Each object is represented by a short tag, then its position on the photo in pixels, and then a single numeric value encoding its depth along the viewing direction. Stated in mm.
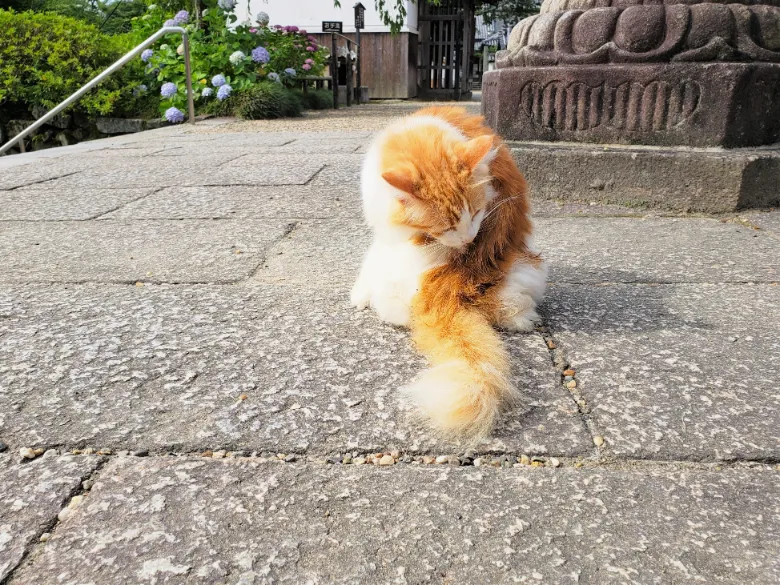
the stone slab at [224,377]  1166
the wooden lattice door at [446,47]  15617
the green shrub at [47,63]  8117
